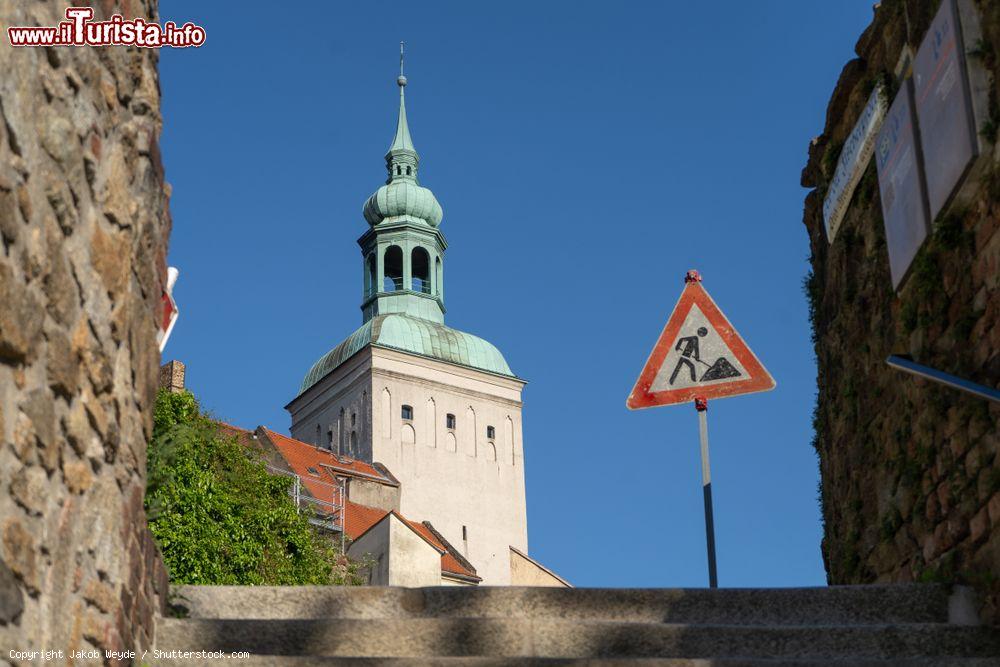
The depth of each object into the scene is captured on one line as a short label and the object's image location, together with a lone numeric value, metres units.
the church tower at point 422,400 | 60.06
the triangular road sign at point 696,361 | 7.25
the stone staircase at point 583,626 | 4.94
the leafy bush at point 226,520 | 18.91
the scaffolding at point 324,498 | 38.50
